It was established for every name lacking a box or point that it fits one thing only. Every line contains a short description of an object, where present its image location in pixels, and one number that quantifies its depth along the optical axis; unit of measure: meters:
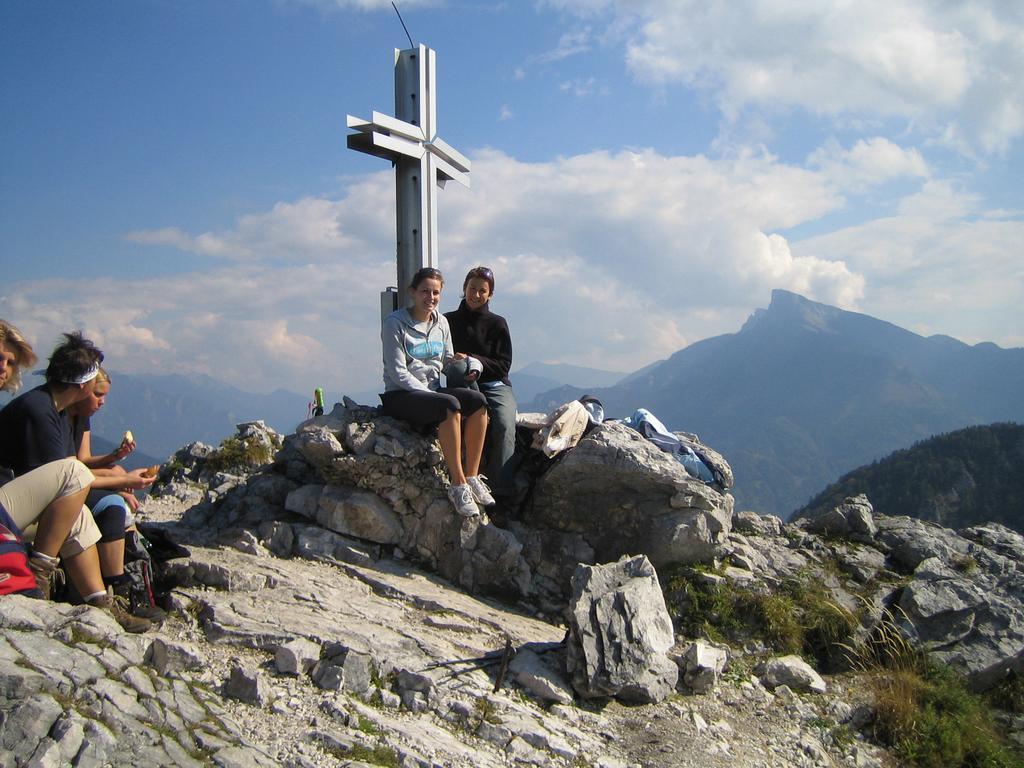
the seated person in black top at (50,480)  5.39
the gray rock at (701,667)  6.89
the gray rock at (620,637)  6.31
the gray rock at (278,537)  8.16
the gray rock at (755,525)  10.28
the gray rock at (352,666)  5.53
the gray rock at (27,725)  4.02
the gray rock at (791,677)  7.31
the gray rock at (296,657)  5.54
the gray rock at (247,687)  5.09
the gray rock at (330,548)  8.12
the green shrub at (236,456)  13.23
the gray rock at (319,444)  8.51
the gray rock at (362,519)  8.44
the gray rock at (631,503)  8.60
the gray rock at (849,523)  10.24
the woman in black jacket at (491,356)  8.83
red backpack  5.13
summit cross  10.39
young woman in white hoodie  8.12
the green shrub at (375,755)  4.77
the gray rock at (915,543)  9.57
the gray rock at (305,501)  8.71
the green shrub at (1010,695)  7.73
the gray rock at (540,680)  6.18
